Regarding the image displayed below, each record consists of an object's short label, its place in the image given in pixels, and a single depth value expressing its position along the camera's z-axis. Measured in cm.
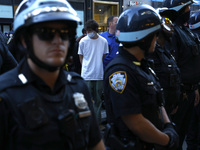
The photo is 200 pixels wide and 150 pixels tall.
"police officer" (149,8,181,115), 289
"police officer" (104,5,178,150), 185
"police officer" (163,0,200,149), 350
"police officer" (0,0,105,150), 110
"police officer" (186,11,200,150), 398
